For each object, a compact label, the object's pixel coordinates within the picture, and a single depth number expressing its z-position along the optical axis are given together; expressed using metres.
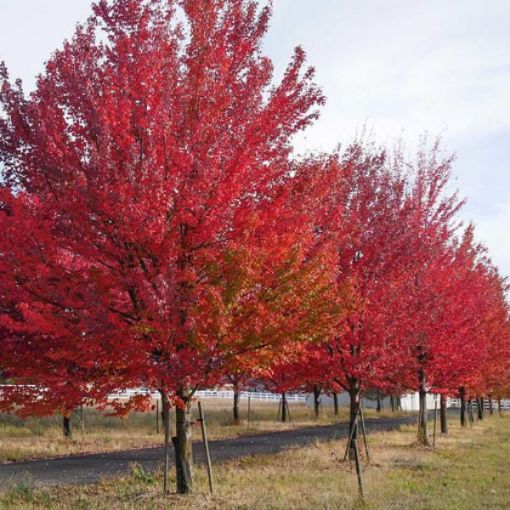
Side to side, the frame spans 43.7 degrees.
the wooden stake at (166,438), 10.79
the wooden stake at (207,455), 11.72
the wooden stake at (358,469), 12.35
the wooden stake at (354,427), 15.93
